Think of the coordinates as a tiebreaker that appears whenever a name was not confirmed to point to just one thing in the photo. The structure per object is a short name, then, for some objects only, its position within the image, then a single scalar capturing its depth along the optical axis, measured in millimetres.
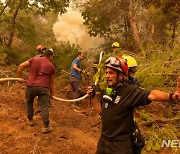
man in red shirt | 5582
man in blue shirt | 8363
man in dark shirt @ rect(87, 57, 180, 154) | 2973
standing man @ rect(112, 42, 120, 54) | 7438
